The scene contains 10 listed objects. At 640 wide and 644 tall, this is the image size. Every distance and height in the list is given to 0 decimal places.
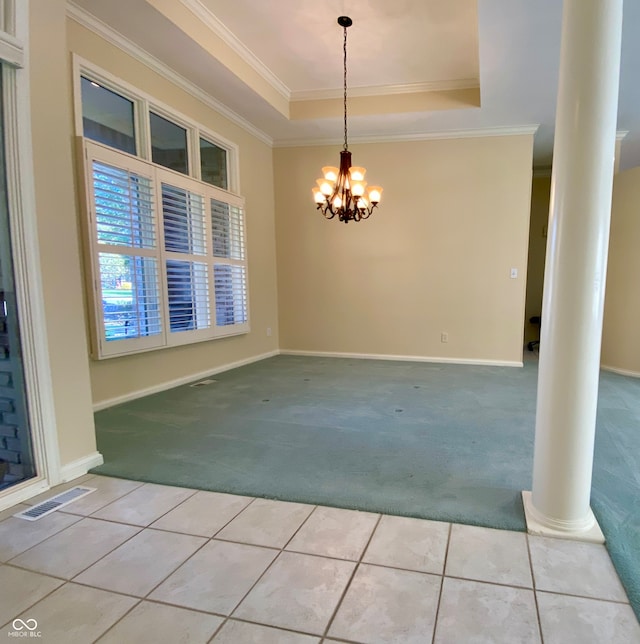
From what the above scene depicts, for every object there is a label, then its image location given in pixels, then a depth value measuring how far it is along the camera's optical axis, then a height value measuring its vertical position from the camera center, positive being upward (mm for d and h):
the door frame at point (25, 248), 1812 +145
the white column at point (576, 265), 1423 +31
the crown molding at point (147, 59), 2891 +1886
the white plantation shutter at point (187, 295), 3855 -184
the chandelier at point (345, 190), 3773 +832
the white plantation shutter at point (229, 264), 4531 +149
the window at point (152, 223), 3100 +501
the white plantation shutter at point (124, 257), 3094 +172
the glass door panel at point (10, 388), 1875 -533
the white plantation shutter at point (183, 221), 3779 +568
